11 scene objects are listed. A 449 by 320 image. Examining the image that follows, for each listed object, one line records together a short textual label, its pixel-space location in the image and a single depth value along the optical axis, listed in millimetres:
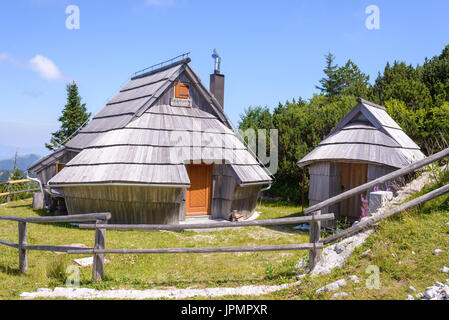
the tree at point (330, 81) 54594
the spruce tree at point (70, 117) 39875
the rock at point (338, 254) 6301
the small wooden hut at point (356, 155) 12539
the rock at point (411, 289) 4957
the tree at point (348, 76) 52375
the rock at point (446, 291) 4511
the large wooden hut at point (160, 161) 13211
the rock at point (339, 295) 5172
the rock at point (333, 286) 5449
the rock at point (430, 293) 4630
